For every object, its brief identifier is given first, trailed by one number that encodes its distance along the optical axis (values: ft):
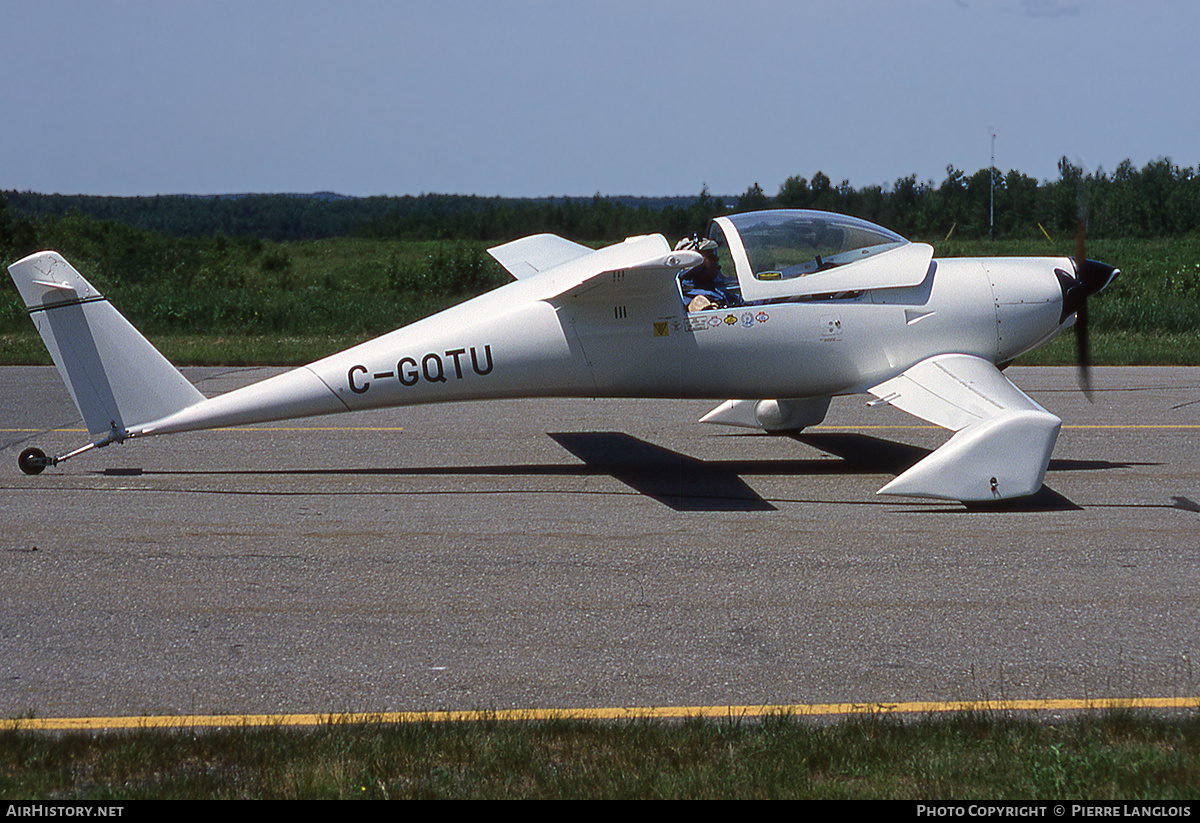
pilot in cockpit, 66.64
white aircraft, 62.18
